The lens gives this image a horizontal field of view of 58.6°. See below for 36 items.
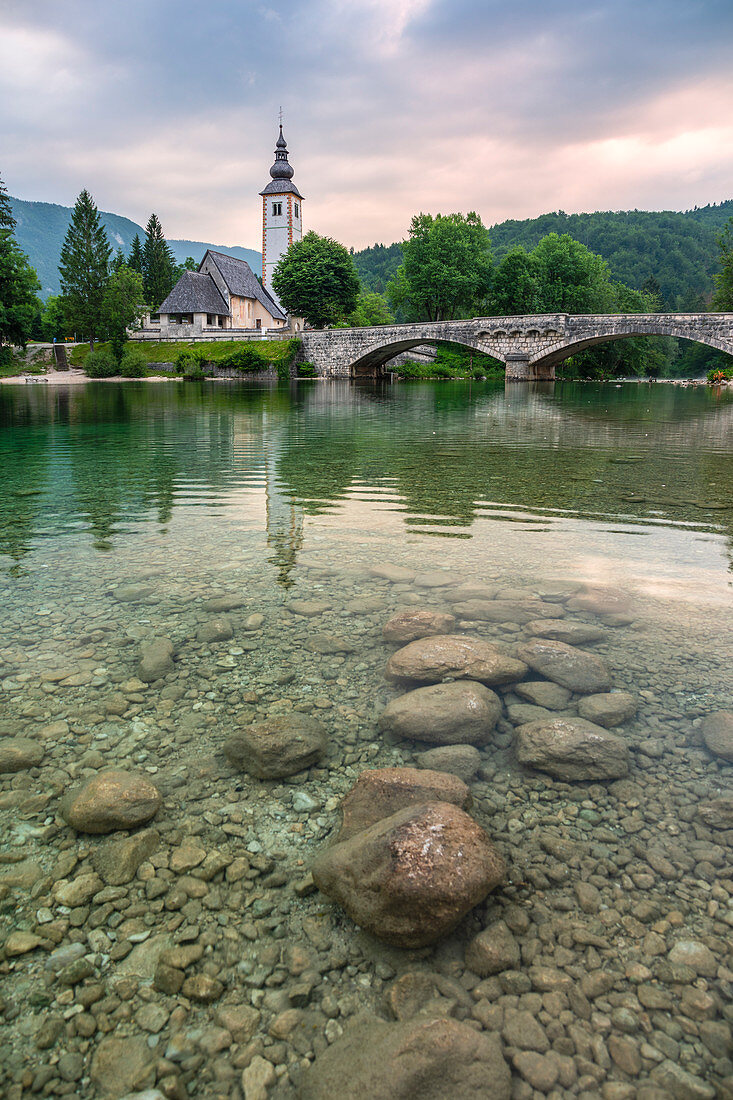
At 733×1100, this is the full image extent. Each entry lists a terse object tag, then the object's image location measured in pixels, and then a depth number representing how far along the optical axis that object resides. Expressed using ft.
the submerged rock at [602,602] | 19.13
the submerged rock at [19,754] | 11.70
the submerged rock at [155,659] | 15.10
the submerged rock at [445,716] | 12.44
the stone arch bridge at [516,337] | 147.23
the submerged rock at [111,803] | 10.09
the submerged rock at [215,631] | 17.16
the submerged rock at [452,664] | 14.39
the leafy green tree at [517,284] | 253.03
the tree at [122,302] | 241.55
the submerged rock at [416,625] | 16.94
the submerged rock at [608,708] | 13.15
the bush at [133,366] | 200.54
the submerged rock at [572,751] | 11.55
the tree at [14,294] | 106.52
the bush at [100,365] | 200.95
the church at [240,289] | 250.78
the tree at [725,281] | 211.82
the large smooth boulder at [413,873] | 8.07
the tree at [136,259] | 313.34
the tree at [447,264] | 255.50
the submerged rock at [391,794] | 9.98
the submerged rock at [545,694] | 13.78
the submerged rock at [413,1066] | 6.40
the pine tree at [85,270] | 250.16
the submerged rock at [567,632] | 17.02
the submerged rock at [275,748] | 11.64
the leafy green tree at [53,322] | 289.33
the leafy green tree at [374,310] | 320.00
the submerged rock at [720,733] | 12.17
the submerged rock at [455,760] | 11.71
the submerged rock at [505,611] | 18.43
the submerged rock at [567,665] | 14.46
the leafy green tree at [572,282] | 254.06
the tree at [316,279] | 221.05
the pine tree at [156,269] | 310.86
